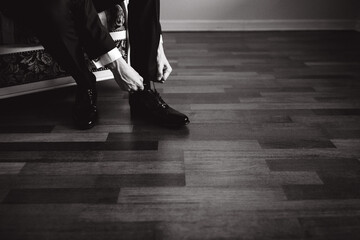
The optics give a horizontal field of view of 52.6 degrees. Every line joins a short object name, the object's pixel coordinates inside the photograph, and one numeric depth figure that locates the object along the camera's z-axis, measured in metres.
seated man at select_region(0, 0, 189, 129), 1.35
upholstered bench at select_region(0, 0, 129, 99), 1.57
